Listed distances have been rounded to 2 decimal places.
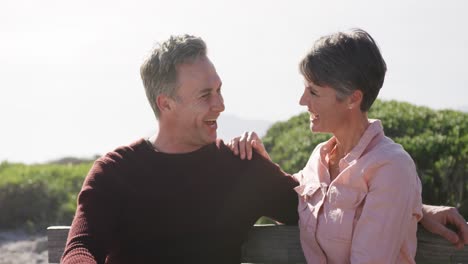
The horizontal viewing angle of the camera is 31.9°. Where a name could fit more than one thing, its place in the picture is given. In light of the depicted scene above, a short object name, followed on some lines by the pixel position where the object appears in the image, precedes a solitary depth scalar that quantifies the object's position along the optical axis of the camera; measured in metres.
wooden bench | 3.33
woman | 2.85
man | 3.32
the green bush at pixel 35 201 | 8.77
